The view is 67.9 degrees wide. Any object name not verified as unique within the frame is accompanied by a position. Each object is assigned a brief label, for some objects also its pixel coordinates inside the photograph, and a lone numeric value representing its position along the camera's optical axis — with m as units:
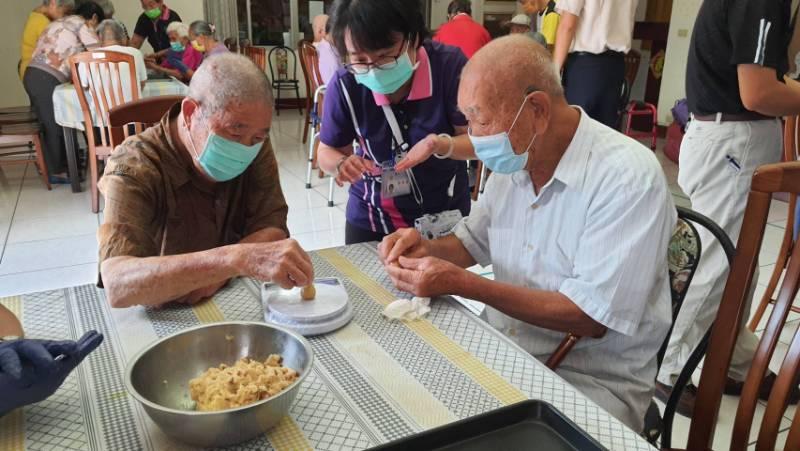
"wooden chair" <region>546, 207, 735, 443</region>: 1.30
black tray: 0.82
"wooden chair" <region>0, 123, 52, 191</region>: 4.63
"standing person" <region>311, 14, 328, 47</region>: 5.15
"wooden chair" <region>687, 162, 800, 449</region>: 1.08
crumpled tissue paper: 1.26
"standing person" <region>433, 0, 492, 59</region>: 4.66
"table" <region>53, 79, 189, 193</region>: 4.36
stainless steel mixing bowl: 0.82
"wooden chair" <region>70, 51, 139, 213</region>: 4.02
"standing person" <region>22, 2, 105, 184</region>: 4.68
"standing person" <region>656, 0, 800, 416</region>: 1.85
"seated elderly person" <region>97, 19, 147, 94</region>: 4.52
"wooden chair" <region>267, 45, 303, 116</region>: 9.04
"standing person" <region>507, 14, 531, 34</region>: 5.99
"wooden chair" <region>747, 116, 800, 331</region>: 2.15
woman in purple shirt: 1.72
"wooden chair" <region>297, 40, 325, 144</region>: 5.75
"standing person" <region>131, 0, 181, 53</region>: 6.62
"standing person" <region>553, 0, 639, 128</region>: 3.26
